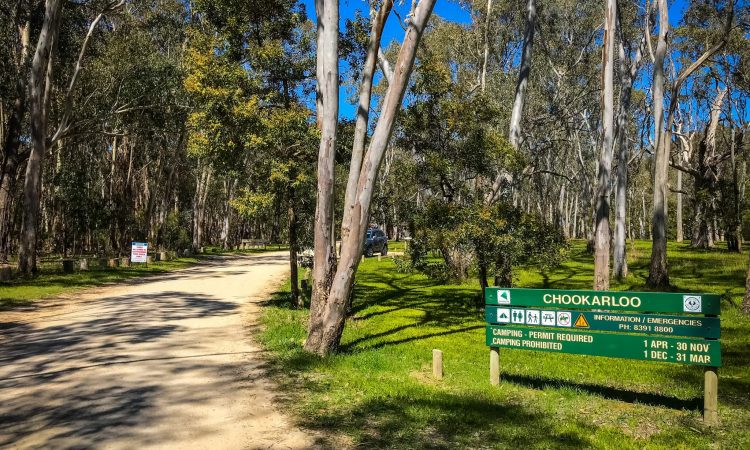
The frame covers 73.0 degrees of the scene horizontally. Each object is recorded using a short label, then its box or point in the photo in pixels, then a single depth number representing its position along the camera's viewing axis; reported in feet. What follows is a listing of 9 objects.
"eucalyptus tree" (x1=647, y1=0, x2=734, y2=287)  52.90
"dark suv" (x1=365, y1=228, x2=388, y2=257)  108.89
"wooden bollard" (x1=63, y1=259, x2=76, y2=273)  64.64
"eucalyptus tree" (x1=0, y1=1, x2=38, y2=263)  62.13
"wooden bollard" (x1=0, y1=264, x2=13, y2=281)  53.83
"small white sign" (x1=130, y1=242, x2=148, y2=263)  72.02
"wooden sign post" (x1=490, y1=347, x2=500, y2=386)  22.11
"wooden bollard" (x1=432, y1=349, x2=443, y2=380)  23.20
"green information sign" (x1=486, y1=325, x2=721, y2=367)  17.46
